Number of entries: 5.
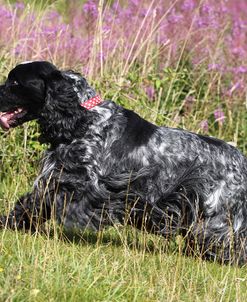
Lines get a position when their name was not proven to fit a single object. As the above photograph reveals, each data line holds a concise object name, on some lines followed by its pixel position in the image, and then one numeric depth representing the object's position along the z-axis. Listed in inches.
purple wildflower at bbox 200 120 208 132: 598.0
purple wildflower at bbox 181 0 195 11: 665.6
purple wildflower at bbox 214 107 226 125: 612.4
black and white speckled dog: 413.7
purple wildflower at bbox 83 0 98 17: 585.0
